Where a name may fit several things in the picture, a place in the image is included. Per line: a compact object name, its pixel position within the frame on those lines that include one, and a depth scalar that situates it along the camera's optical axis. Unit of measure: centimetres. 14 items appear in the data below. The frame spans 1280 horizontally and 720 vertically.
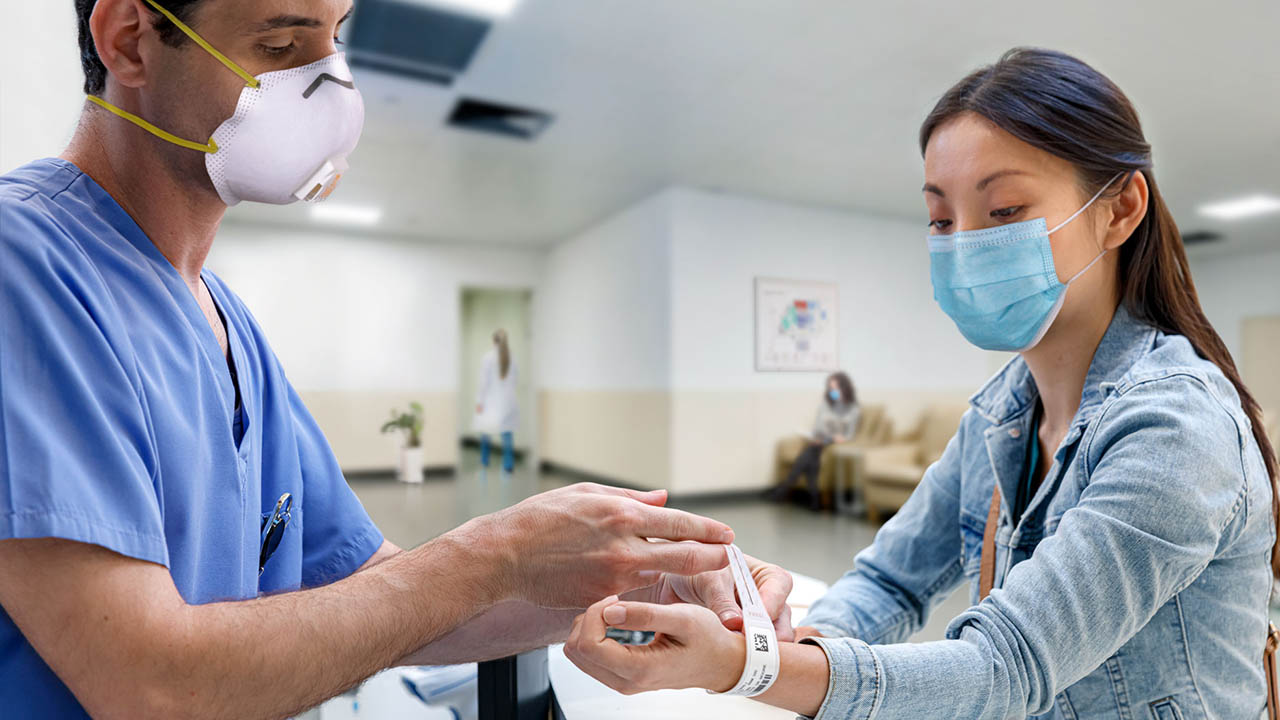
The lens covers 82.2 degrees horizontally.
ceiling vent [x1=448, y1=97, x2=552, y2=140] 472
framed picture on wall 697
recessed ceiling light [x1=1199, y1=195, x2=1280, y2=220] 675
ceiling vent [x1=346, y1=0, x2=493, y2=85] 346
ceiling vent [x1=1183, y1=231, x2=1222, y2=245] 809
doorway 948
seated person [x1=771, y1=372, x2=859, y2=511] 654
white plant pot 723
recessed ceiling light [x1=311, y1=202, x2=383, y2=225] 728
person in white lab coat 848
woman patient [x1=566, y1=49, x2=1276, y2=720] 73
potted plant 721
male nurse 49
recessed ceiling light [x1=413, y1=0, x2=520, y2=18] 335
